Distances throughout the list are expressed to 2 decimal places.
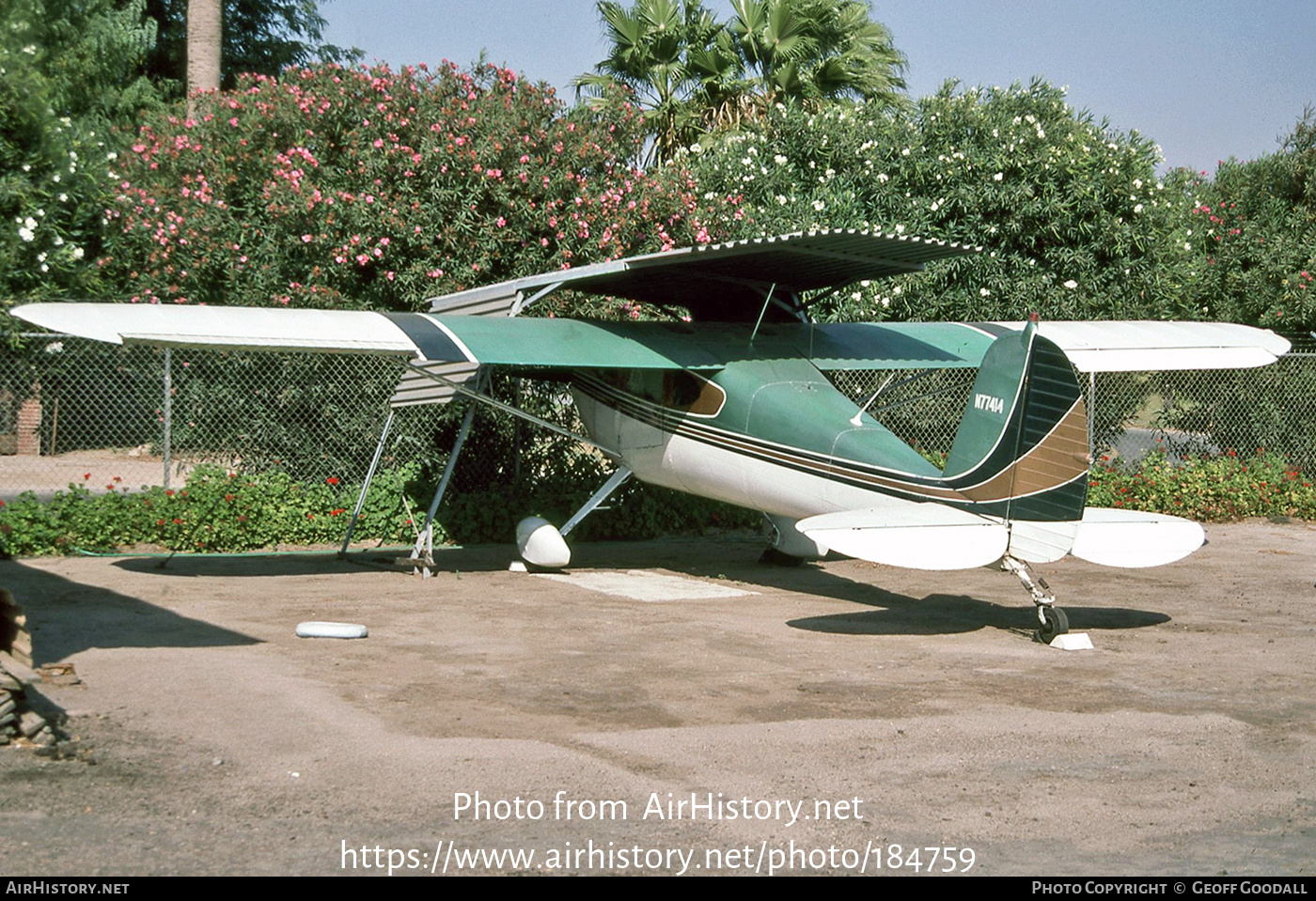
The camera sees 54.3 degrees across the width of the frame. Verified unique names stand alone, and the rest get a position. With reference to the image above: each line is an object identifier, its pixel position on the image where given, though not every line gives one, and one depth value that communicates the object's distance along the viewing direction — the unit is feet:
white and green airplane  29.71
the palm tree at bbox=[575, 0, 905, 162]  87.86
